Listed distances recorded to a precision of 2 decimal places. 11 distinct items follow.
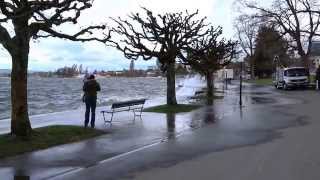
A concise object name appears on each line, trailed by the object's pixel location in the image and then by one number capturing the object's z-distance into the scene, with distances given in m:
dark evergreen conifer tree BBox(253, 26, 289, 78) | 36.04
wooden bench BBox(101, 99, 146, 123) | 12.48
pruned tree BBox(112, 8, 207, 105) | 16.88
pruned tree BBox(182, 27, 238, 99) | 19.88
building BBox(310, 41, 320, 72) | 64.80
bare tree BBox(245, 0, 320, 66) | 33.59
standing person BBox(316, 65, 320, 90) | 27.29
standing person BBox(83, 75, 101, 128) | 10.50
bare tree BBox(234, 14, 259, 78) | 43.00
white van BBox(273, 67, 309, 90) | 29.91
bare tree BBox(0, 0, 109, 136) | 8.28
